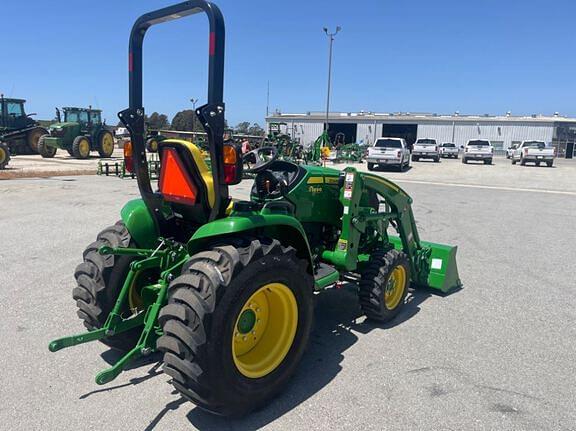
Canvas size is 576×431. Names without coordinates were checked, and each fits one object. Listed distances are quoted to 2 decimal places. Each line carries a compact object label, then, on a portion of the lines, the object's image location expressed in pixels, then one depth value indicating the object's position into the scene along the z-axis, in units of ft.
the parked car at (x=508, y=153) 148.77
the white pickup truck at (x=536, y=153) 98.22
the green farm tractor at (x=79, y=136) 83.15
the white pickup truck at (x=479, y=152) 103.04
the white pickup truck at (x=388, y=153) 77.51
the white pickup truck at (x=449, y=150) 127.44
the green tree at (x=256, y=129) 211.59
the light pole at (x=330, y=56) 116.40
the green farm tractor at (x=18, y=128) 84.33
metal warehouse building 172.76
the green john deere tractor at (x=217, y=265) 8.79
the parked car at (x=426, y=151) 107.14
